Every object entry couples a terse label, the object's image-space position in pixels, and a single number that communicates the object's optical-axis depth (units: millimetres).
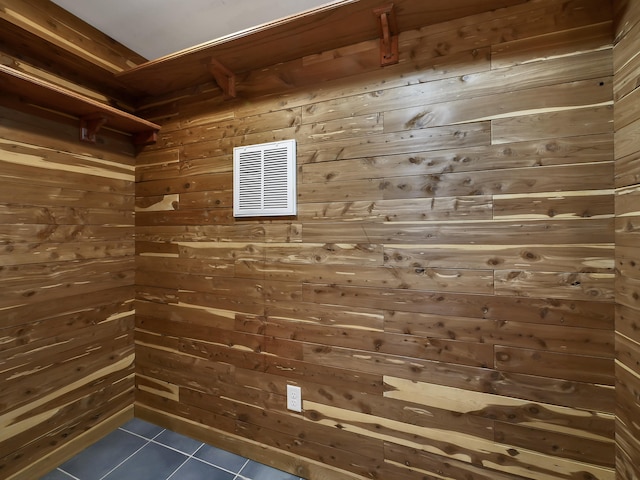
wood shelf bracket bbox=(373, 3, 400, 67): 1180
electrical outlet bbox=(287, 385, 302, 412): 1482
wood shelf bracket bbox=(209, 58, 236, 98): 1554
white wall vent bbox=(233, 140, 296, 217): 1477
